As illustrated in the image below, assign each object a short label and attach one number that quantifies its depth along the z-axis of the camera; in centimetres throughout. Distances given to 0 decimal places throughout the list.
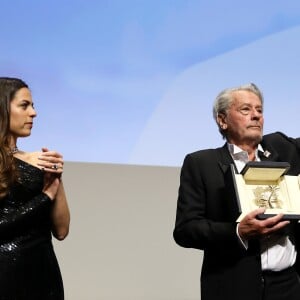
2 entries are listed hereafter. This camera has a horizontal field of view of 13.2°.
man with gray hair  453
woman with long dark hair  437
